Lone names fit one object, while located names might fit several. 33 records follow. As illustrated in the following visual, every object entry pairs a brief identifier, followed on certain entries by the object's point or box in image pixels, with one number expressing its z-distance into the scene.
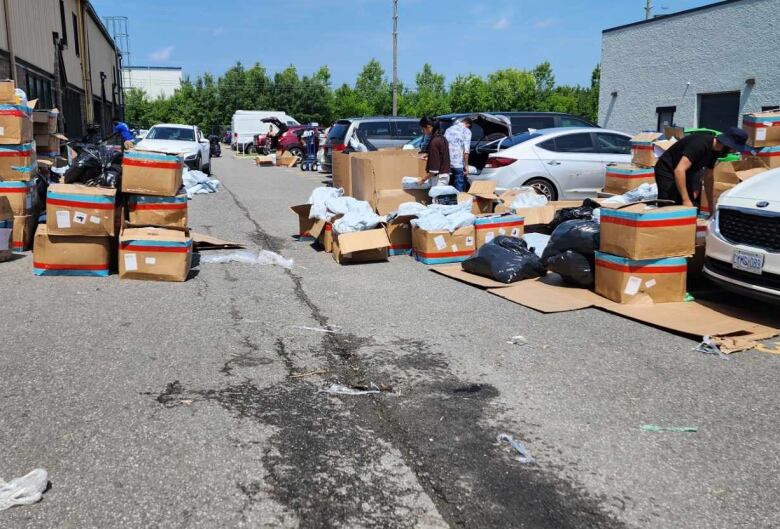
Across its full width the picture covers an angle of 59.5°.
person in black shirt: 7.50
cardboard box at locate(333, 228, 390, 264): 8.91
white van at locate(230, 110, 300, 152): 47.03
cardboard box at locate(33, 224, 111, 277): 7.89
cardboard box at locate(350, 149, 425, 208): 10.59
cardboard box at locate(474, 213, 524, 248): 9.18
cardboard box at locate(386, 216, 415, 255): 9.68
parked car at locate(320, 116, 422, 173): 19.03
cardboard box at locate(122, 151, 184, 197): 8.03
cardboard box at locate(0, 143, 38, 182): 9.39
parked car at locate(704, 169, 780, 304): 5.81
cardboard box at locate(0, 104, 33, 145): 9.35
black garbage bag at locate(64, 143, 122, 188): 8.59
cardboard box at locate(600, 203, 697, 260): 6.50
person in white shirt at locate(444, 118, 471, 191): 11.66
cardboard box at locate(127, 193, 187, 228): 8.16
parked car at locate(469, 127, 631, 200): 12.05
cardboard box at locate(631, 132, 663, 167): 10.86
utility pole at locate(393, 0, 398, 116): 40.12
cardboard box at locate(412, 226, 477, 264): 9.06
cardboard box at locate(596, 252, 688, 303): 6.64
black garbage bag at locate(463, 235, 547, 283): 7.82
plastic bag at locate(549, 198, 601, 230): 8.92
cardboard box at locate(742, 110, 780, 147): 8.34
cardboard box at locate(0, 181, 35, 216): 9.24
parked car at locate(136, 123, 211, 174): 20.97
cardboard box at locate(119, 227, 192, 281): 7.72
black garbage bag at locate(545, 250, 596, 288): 7.27
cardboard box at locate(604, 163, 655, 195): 10.70
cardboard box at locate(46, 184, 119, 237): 7.73
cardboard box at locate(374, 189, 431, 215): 10.37
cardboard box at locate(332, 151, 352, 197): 12.48
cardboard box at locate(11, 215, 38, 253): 9.43
